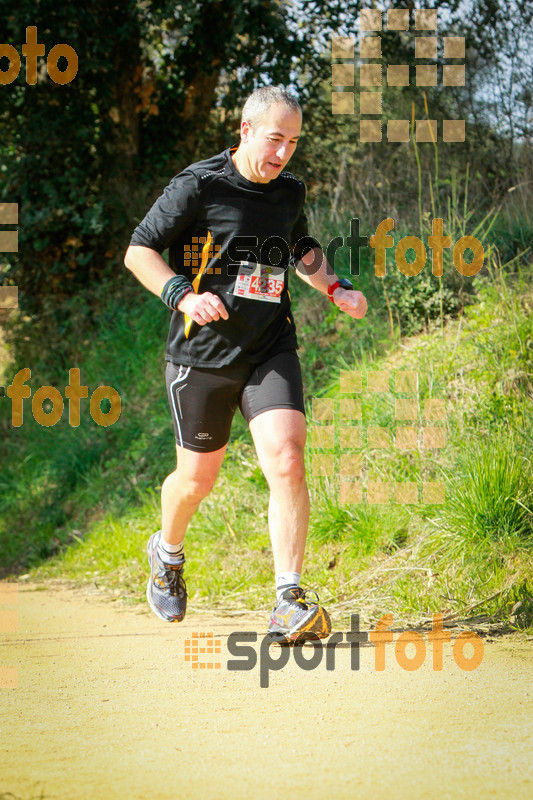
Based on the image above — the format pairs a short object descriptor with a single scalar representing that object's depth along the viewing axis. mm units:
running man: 7738
